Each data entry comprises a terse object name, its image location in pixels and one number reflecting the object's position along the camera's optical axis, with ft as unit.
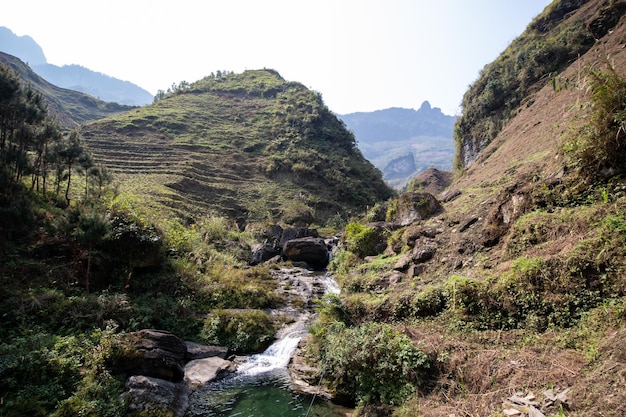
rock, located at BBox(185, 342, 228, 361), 42.90
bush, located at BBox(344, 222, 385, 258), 63.47
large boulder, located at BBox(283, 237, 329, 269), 99.50
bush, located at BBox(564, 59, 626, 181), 24.07
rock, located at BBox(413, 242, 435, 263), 39.94
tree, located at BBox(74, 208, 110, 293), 44.01
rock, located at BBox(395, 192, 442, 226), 56.18
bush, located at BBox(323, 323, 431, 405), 25.00
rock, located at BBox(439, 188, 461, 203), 59.67
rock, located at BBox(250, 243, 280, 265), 99.40
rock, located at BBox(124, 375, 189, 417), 29.53
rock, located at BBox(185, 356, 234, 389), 37.42
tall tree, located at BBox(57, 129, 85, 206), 68.08
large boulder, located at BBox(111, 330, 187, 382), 33.06
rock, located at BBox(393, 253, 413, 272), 42.11
